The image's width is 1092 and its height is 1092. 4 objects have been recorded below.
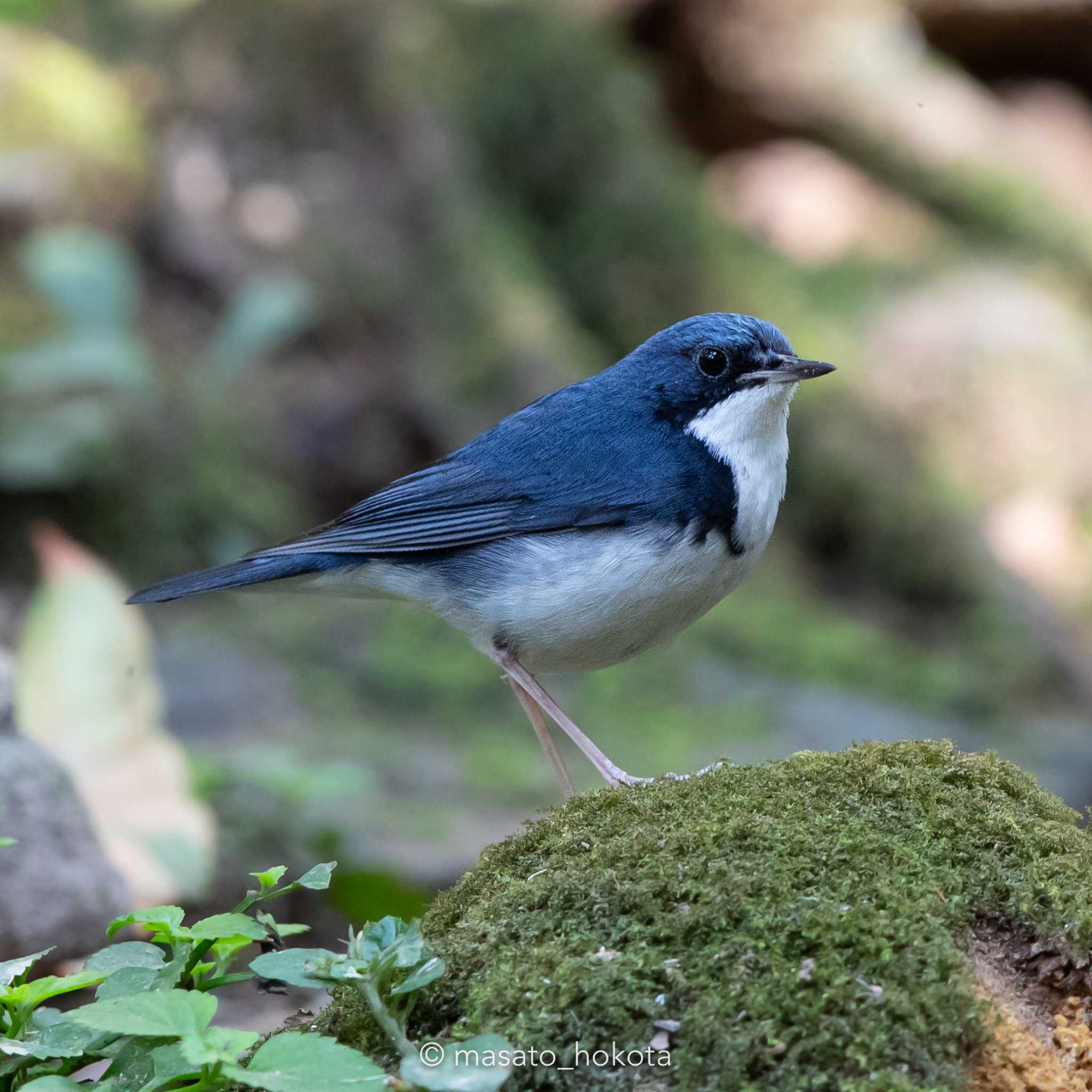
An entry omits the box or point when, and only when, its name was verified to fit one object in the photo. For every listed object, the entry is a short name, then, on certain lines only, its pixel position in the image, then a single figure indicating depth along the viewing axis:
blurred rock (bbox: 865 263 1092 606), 21.06
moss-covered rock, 4.09
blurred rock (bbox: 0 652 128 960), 6.99
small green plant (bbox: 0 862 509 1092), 3.87
